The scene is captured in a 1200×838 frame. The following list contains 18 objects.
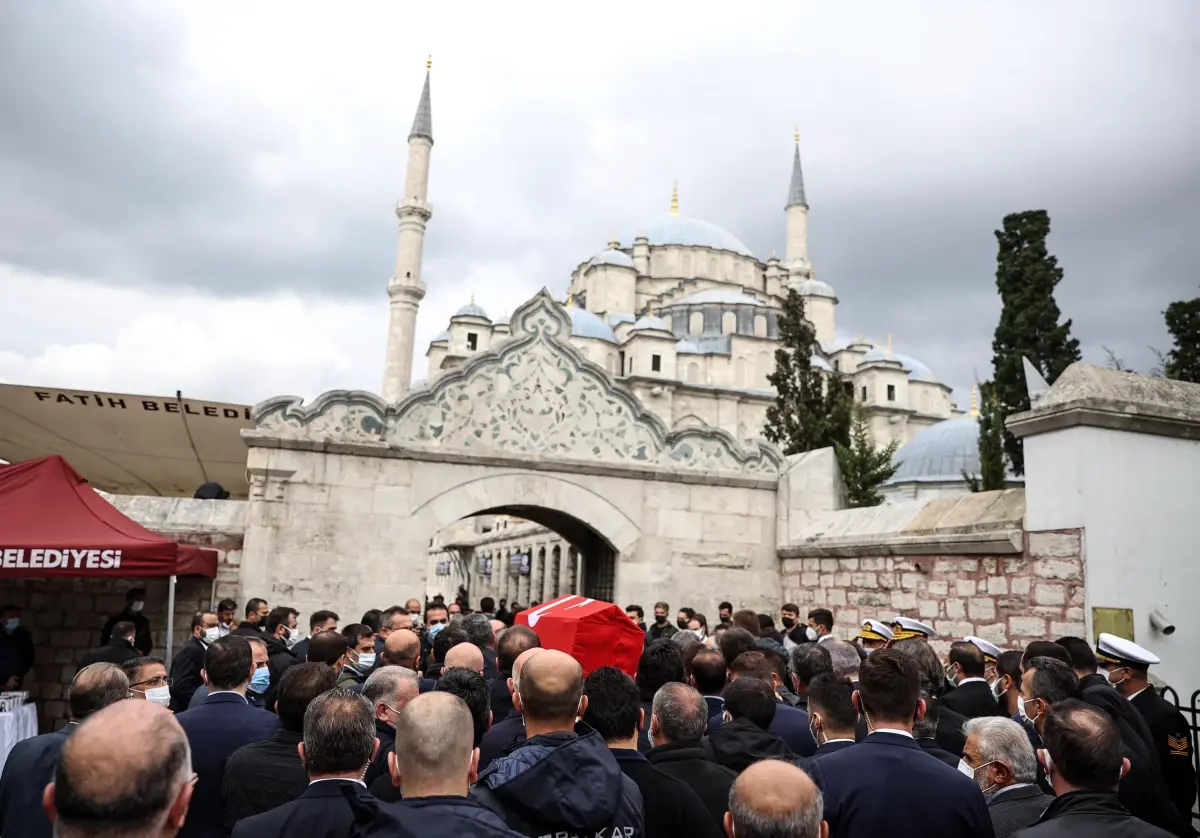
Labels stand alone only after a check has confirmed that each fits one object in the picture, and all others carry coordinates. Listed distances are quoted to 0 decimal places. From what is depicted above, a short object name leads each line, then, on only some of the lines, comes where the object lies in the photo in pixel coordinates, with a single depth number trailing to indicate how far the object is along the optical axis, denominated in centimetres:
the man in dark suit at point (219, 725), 329
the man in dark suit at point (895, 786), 262
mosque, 3669
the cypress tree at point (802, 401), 1664
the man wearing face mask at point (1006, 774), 297
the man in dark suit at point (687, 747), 303
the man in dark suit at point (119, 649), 607
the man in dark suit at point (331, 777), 247
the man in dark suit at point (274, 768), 307
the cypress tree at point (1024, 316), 2269
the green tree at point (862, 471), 1492
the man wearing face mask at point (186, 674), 507
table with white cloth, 597
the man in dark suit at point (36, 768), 311
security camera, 702
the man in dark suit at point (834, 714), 332
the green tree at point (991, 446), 1816
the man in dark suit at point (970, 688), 451
